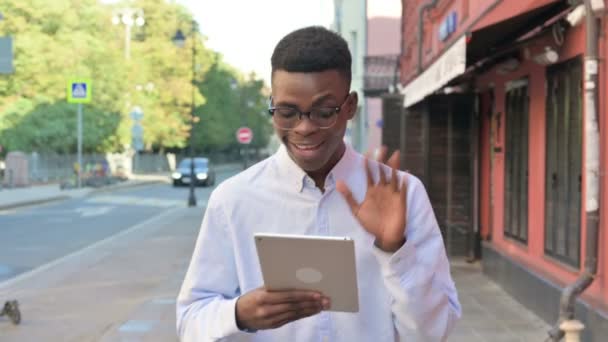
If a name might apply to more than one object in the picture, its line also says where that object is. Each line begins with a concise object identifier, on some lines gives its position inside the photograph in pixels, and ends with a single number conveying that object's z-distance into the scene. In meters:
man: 2.08
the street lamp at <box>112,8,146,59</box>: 55.44
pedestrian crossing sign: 34.69
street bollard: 6.07
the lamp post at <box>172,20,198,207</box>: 28.72
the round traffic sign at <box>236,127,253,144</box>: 45.72
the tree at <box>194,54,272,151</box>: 71.44
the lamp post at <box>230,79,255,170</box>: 84.12
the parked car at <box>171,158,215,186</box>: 44.34
